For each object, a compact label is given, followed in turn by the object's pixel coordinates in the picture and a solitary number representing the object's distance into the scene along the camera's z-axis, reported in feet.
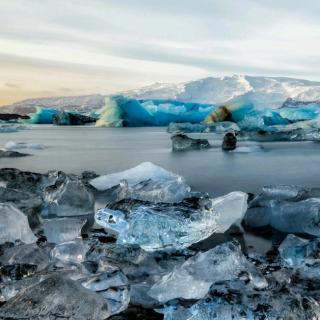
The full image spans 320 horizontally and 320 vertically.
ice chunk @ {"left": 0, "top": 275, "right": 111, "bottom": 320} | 4.50
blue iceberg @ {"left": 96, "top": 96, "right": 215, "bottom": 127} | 71.36
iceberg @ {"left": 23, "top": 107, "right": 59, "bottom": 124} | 96.17
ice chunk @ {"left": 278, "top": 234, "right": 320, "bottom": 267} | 6.72
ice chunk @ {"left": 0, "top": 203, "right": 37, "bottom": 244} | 7.79
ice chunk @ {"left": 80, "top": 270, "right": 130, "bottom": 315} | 5.21
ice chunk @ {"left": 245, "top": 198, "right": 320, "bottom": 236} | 8.57
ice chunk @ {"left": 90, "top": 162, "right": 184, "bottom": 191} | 12.96
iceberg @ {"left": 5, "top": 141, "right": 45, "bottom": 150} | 31.37
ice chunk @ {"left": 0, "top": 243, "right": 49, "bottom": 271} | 6.52
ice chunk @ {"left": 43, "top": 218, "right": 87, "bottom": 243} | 8.04
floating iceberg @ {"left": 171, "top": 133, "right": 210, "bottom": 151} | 31.32
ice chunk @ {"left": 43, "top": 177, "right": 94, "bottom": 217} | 10.23
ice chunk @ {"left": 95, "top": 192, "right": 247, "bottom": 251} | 7.19
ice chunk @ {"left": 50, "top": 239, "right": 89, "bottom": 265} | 6.75
